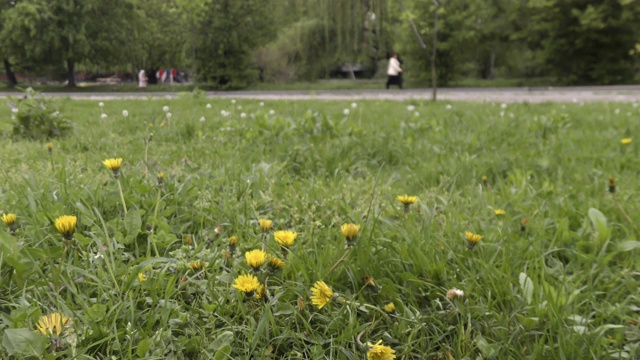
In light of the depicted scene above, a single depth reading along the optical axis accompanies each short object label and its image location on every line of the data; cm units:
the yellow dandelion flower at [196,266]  149
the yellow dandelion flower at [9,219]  149
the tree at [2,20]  2482
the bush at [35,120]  445
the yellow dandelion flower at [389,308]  139
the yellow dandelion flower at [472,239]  159
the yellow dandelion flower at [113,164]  177
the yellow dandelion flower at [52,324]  109
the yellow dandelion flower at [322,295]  128
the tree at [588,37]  2198
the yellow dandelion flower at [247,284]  127
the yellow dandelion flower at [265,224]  163
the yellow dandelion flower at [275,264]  139
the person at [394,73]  2077
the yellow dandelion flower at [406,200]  178
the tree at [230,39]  2245
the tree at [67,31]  2397
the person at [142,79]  3005
